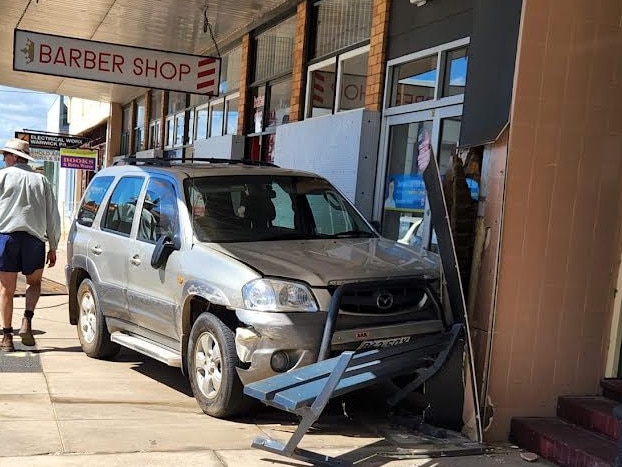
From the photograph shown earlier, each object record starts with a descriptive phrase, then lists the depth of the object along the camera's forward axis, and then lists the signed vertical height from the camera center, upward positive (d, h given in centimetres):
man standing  661 -77
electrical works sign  2575 +17
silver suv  468 -80
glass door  769 +8
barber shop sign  981 +128
